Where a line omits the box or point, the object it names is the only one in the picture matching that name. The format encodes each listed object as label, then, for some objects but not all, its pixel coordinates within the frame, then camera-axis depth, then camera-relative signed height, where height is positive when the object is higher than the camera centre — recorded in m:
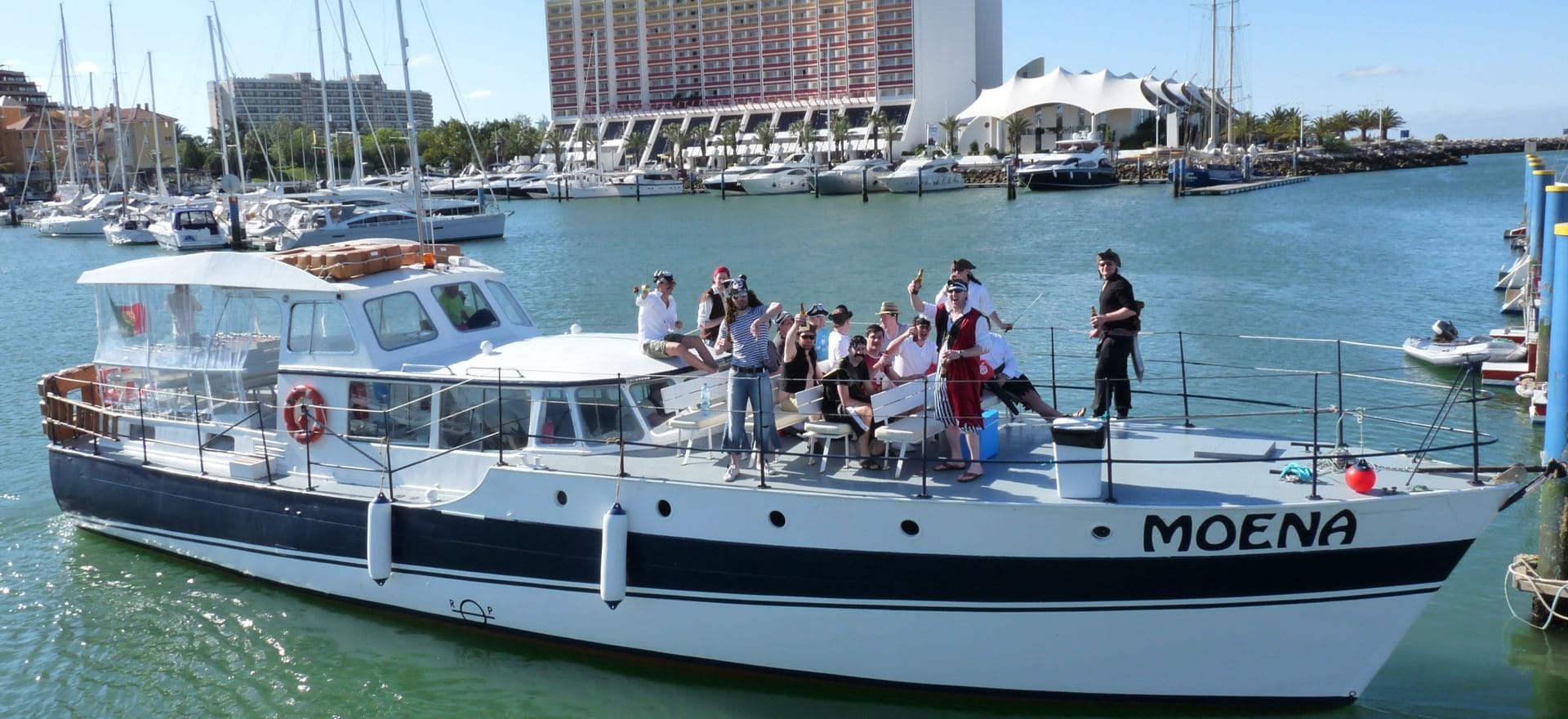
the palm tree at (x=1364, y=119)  139.00 +10.07
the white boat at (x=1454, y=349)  21.05 -2.66
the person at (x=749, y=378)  9.59 -1.26
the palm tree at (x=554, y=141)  139.09 +9.89
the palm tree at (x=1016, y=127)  125.06 +9.18
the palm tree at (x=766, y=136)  136.62 +9.73
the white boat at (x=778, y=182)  104.75 +3.32
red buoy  8.23 -1.87
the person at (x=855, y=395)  9.45 -1.41
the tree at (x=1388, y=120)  139.50 +10.03
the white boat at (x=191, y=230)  61.19 +0.21
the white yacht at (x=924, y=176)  97.06 +3.28
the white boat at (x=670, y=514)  8.45 -2.31
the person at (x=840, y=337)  9.58 -0.96
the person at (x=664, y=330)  10.64 -1.00
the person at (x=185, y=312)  12.41 -0.81
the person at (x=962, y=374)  9.08 -1.21
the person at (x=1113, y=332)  10.56 -1.06
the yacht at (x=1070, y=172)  95.62 +3.31
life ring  11.27 -1.70
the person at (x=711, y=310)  11.67 -0.86
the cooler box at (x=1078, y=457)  8.50 -1.74
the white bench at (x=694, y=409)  9.77 -1.58
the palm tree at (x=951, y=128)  131.62 +9.68
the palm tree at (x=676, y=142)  136.25 +9.35
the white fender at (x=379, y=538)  10.51 -2.70
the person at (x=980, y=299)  10.69 -0.76
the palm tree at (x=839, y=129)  132.12 +9.91
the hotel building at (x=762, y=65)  145.62 +20.11
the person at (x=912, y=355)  9.53 -1.11
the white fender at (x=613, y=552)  9.47 -2.59
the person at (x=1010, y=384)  10.34 -1.46
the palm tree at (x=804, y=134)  133.38 +9.52
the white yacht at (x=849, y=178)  100.06 +3.36
